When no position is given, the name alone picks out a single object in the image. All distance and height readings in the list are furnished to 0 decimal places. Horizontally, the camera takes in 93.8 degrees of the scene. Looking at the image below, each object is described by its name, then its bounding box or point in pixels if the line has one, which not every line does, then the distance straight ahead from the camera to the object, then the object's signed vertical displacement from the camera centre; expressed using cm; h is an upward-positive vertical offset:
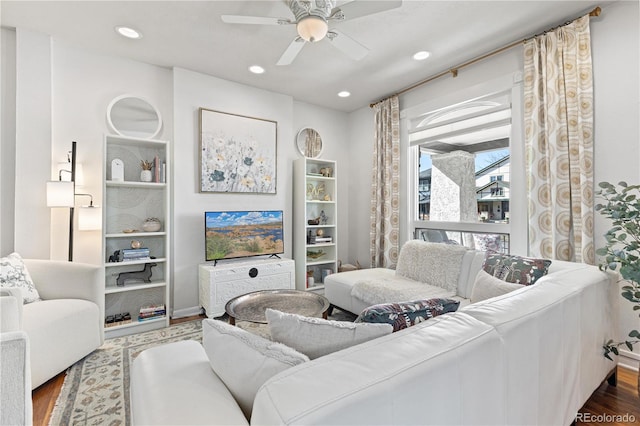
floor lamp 254 +14
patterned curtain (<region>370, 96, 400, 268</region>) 392 +38
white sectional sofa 65 -45
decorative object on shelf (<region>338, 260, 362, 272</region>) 436 -76
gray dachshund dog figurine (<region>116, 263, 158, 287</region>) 300 -61
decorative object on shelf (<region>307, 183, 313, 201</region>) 431 +35
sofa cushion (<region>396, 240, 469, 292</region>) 262 -45
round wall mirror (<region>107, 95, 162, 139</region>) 309 +105
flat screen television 335 -21
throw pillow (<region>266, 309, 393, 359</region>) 92 -37
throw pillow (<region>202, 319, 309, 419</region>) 78 -40
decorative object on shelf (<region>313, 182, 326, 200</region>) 438 +37
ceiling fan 186 +131
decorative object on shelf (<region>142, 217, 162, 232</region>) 308 -9
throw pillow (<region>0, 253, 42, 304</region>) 216 -45
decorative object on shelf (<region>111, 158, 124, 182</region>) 289 +45
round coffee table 216 -70
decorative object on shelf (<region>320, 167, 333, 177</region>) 434 +63
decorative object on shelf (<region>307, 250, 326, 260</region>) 427 -55
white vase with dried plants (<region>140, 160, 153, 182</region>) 303 +45
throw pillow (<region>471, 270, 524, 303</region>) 187 -46
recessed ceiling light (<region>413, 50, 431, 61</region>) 295 +161
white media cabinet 312 -70
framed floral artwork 348 +77
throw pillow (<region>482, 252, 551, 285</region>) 194 -36
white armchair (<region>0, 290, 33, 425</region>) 100 -56
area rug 168 -111
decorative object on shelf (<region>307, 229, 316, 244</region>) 417 -33
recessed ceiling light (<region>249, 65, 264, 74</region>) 327 +163
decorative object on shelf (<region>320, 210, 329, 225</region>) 438 -5
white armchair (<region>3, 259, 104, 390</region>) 192 -70
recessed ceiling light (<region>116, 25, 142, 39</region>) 258 +162
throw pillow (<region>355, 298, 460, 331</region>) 108 -37
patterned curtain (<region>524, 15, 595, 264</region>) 234 +61
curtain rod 238 +158
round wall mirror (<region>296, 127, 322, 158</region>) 436 +108
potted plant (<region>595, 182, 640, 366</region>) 169 -18
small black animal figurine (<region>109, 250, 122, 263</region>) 292 -40
